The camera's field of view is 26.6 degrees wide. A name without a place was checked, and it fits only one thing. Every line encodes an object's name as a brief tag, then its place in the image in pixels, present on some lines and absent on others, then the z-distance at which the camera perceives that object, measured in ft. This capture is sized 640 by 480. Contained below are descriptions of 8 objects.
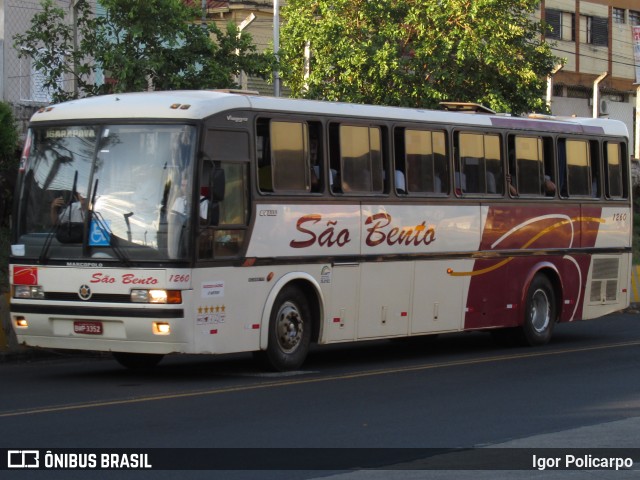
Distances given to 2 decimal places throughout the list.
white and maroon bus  46.47
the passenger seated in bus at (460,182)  60.95
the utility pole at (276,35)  101.57
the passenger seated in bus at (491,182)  63.31
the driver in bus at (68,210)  47.55
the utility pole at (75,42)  70.61
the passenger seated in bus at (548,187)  67.26
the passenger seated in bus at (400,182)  57.21
